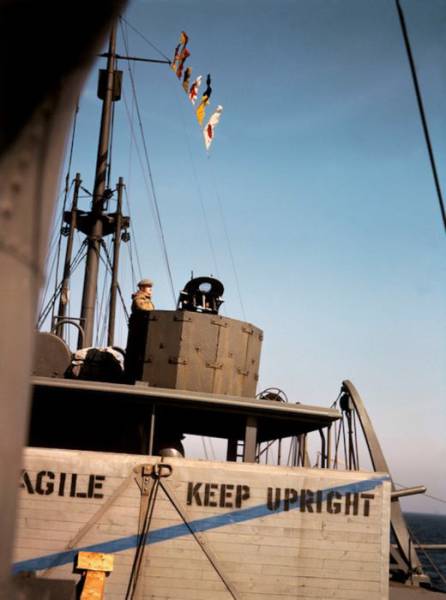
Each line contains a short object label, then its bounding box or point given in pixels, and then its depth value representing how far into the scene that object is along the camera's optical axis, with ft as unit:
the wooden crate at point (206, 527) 29.91
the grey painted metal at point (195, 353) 36.91
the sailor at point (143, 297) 38.88
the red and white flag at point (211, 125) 56.29
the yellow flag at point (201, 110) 56.13
